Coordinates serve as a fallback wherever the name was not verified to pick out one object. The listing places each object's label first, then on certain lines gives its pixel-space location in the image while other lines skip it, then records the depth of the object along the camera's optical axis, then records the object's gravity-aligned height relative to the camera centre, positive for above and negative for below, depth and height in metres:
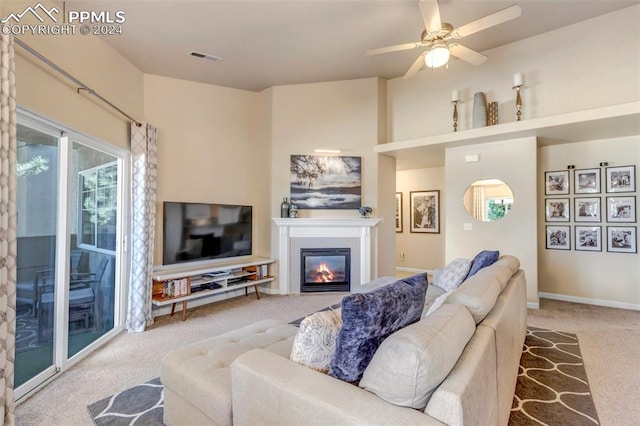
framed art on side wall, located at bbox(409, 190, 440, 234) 7.02 +0.16
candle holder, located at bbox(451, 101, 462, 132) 4.80 +1.54
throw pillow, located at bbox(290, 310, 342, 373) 1.41 -0.58
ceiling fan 2.56 +1.67
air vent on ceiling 4.01 +2.12
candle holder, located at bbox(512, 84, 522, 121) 4.29 +1.57
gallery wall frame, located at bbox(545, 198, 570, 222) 4.77 +0.13
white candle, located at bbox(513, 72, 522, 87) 4.18 +1.86
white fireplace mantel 5.13 -0.26
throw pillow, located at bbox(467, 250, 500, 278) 3.15 -0.43
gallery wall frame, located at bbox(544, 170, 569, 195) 4.76 +0.55
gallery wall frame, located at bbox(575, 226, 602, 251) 4.53 -0.29
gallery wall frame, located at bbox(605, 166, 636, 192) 4.28 +0.55
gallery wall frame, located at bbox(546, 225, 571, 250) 4.76 -0.29
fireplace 5.20 -0.86
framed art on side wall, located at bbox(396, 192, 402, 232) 7.56 +0.15
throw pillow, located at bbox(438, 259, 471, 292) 3.41 -0.63
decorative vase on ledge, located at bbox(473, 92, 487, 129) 4.52 +1.57
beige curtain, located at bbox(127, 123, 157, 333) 3.55 -0.16
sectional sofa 1.05 -0.63
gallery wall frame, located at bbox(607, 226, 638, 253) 4.29 -0.29
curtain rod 2.10 +1.18
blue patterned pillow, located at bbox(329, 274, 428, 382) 1.28 -0.47
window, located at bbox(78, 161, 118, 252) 3.03 +0.12
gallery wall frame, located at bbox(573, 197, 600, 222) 4.54 +0.13
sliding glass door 2.35 -0.27
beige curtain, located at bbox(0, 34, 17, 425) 1.75 -0.05
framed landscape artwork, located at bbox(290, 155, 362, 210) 5.26 +0.63
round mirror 4.59 +0.28
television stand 3.89 -0.83
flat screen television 4.20 -0.19
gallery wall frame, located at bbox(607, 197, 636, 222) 4.30 +0.13
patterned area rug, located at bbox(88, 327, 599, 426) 1.98 -1.27
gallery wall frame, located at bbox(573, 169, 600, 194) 4.52 +0.55
